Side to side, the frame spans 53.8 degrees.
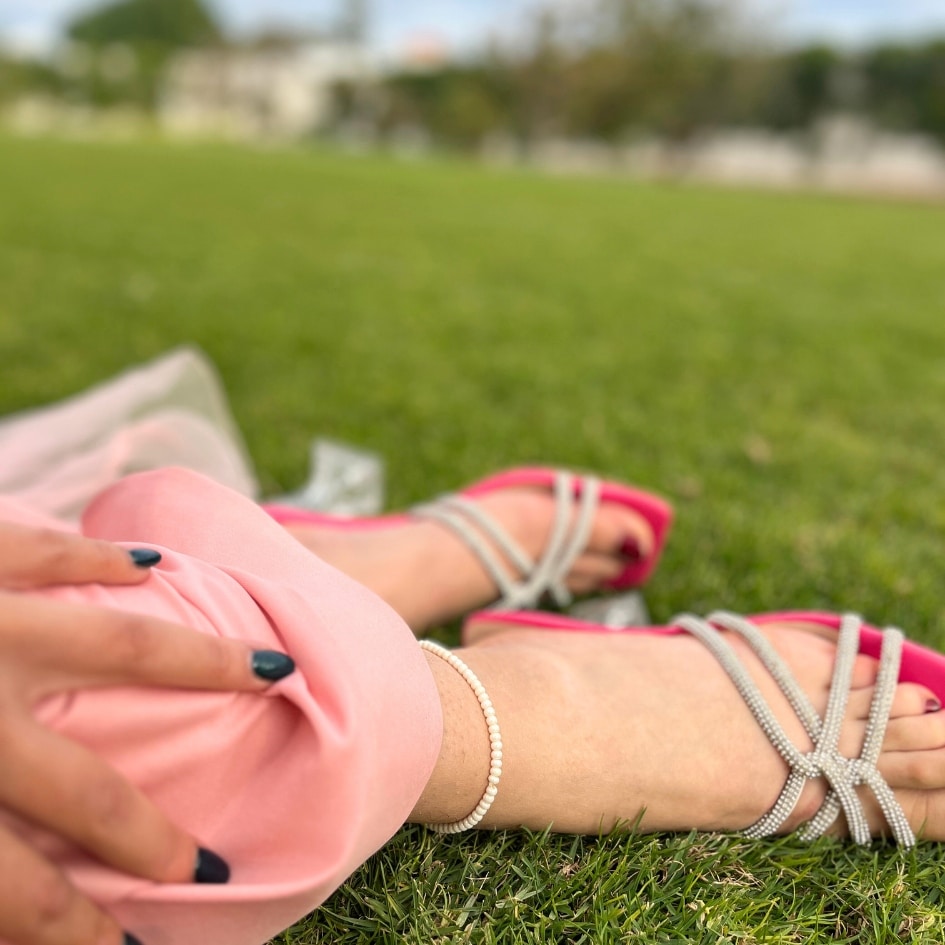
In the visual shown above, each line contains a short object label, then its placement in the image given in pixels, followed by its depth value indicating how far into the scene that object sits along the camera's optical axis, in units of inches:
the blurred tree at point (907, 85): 1390.3
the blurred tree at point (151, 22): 2768.2
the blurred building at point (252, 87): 1859.0
